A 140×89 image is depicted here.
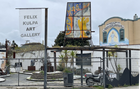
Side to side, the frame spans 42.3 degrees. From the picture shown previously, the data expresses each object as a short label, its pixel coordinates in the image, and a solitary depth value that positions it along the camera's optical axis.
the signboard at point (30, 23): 12.01
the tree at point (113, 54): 20.04
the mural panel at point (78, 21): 20.06
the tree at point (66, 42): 41.12
